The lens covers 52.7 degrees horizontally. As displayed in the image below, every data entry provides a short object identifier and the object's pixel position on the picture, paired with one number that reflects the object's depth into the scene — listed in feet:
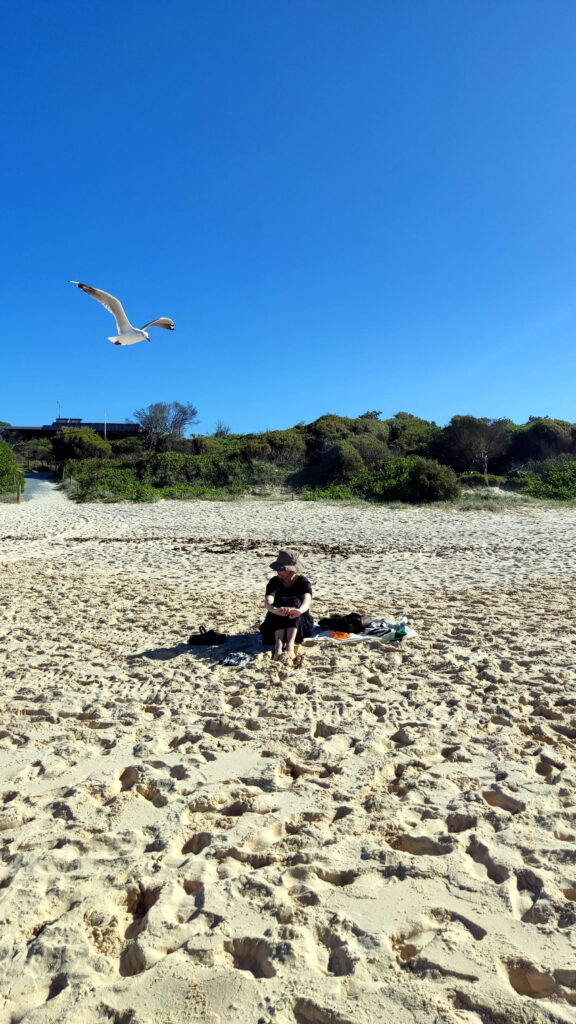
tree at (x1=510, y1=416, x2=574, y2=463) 98.32
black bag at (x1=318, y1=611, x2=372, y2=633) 18.13
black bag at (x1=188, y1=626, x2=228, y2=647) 18.13
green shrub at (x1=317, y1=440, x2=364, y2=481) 89.58
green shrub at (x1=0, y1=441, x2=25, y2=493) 85.61
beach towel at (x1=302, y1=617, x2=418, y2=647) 17.67
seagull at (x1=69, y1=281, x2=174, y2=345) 29.78
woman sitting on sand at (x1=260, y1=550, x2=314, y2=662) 16.74
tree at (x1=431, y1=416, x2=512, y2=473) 99.35
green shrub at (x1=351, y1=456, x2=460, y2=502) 72.18
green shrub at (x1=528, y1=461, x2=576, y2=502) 72.84
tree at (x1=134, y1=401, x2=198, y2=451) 157.89
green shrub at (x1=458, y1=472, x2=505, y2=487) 81.25
